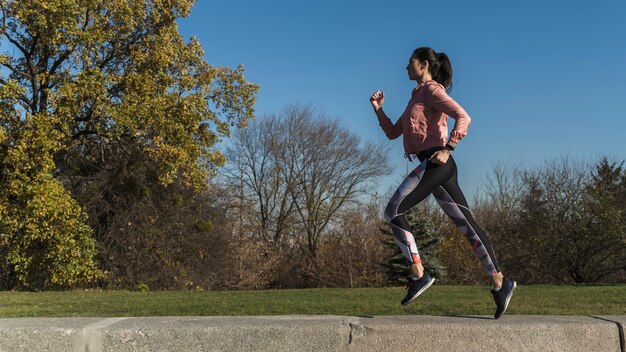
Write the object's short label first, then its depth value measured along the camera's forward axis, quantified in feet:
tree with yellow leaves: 51.75
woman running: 12.51
